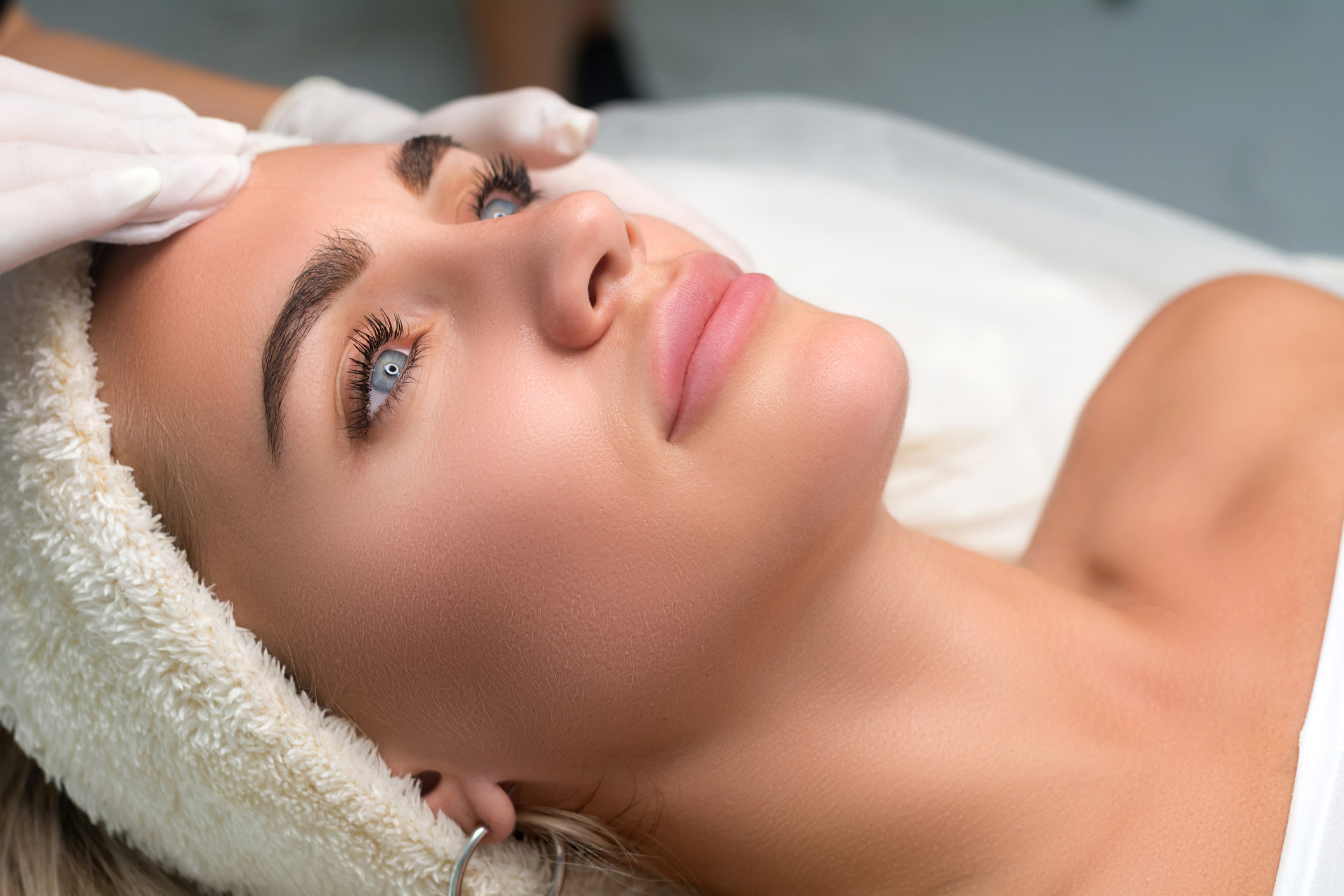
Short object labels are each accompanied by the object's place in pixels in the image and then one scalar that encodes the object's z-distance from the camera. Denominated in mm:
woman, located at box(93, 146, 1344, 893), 641
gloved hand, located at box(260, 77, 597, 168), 745
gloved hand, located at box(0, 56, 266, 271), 648
